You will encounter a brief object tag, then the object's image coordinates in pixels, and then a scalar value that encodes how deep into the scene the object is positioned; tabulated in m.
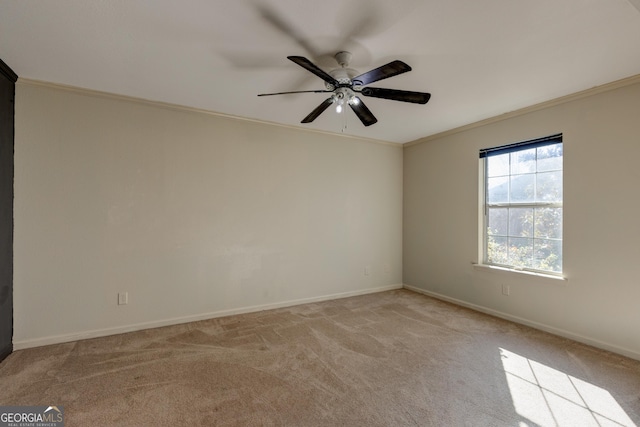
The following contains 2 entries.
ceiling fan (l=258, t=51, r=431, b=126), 1.90
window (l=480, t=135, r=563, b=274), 3.12
